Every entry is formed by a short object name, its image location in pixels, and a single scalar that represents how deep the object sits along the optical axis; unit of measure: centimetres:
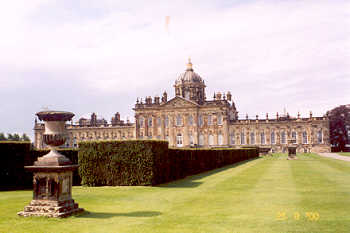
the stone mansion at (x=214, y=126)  6938
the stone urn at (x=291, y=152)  3828
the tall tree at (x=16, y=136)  9585
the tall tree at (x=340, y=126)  7431
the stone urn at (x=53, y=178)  924
